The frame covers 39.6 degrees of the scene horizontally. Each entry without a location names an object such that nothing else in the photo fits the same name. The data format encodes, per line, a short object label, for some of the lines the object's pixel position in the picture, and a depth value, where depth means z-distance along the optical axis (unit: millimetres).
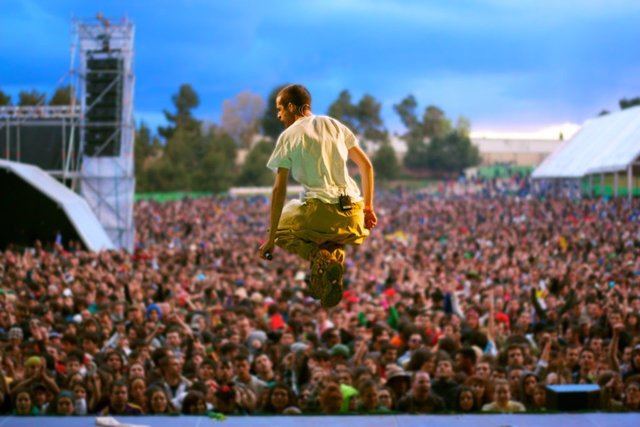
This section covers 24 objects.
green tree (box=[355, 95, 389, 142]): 82750
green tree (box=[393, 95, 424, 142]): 93875
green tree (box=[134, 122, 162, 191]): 63625
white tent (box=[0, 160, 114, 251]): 22859
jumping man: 4836
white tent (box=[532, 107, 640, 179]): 29594
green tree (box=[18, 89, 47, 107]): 71438
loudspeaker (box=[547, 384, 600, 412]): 8305
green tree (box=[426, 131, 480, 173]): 73500
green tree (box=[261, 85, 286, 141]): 67112
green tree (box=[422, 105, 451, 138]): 95688
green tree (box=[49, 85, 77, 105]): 67625
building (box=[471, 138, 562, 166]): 81938
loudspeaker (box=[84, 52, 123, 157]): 28812
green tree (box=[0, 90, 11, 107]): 66631
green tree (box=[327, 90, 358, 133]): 79738
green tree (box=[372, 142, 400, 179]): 68812
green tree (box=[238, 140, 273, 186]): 65250
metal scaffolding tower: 28750
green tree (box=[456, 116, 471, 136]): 113688
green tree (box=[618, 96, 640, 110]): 69919
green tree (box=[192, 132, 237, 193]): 63322
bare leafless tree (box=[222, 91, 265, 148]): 108562
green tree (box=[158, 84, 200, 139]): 88650
